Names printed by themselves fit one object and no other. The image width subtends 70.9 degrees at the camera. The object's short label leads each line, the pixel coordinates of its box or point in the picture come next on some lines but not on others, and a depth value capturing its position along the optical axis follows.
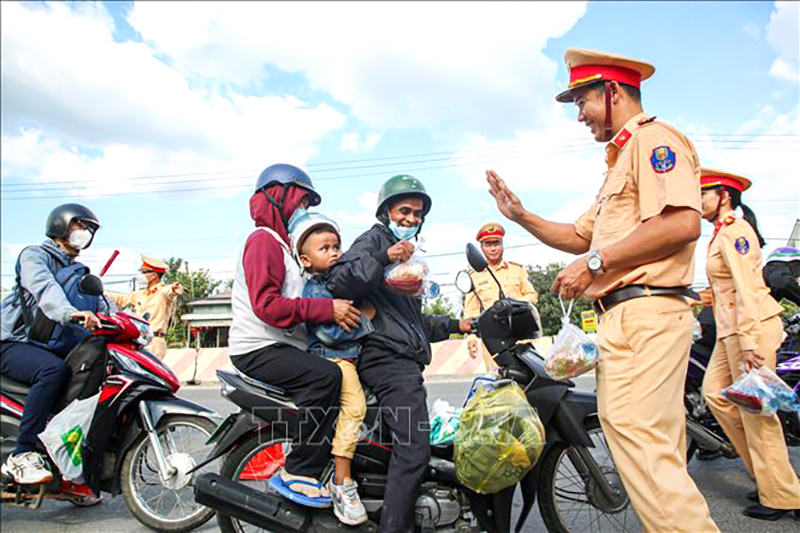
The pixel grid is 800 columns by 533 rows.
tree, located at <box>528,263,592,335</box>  33.03
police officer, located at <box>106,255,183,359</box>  7.88
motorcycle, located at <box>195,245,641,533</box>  2.70
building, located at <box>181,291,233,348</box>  29.92
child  2.66
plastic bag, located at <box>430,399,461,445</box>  2.85
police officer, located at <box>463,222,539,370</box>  6.04
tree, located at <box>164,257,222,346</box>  34.94
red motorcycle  3.42
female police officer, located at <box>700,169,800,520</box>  3.49
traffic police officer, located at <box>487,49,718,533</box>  2.11
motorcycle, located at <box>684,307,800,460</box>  4.02
